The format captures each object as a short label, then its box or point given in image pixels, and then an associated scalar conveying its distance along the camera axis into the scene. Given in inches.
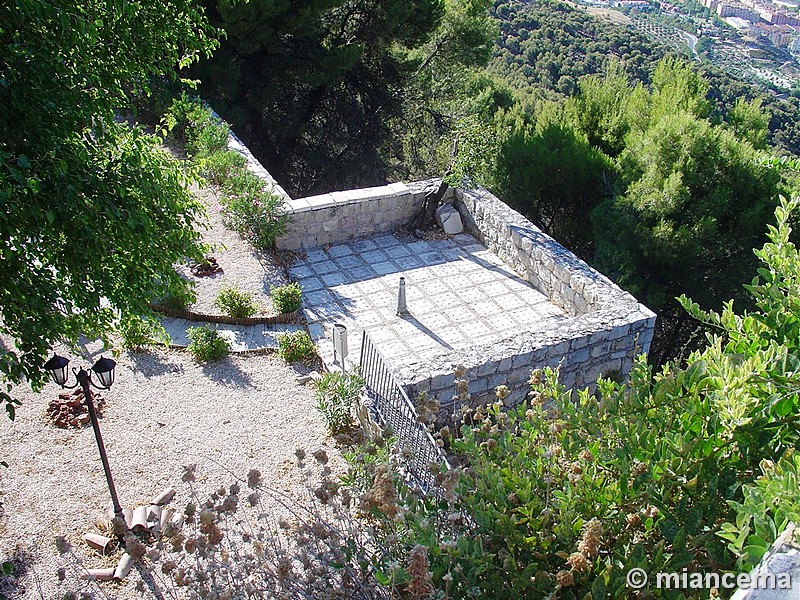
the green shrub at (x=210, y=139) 388.2
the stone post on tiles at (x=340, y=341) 249.3
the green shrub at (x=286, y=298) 297.4
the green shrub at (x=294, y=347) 274.7
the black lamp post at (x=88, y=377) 172.6
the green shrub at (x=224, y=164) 366.9
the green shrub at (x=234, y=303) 292.0
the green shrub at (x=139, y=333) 187.0
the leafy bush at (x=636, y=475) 122.3
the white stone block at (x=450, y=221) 376.2
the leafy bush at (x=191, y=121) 405.7
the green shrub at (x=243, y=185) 340.8
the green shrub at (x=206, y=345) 269.4
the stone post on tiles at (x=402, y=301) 301.9
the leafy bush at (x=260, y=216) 330.3
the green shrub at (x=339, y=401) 237.0
